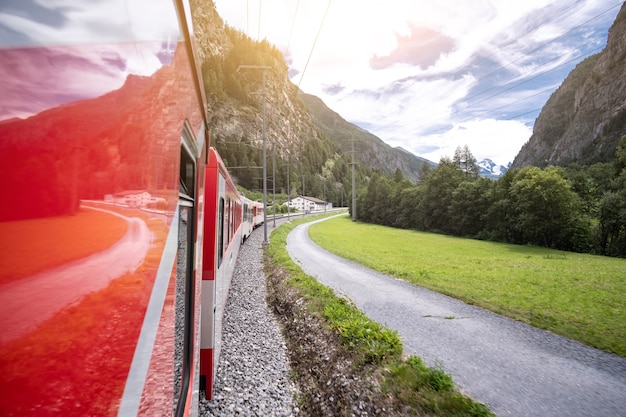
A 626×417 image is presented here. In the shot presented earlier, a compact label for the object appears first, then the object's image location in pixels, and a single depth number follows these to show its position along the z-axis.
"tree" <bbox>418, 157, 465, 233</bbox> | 46.00
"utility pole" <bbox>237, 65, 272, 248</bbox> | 20.79
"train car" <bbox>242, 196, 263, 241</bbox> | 21.33
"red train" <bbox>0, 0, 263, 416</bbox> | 0.55
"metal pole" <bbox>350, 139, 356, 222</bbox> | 61.84
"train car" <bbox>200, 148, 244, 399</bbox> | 4.32
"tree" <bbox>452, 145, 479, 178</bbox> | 69.56
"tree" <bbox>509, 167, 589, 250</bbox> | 31.73
